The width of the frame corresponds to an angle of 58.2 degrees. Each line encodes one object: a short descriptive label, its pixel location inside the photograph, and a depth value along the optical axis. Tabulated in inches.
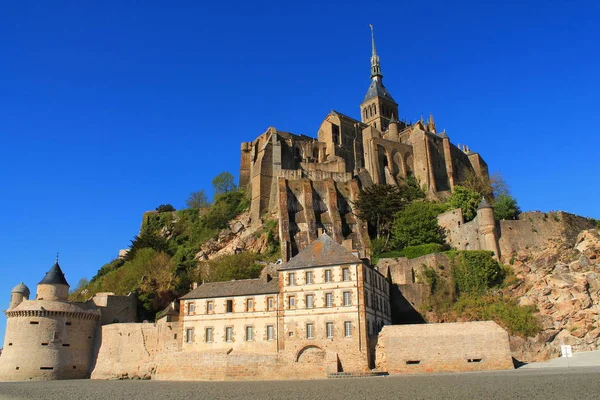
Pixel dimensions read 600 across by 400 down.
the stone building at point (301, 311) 1326.3
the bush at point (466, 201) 2084.8
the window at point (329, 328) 1340.8
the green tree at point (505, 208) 1994.3
